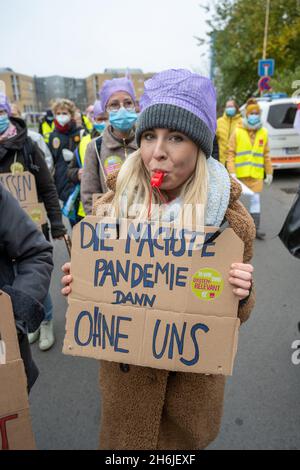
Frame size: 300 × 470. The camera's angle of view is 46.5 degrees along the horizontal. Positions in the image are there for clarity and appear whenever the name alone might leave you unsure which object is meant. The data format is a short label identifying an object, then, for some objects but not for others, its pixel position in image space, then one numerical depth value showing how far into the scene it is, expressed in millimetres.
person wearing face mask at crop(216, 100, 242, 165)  7051
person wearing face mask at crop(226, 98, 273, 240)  5180
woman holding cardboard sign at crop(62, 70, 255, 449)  1272
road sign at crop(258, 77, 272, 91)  11695
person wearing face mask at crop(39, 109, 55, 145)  6000
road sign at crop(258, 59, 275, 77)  11938
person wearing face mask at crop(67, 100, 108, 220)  3423
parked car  8383
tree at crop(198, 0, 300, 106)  16573
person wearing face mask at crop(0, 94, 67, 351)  2615
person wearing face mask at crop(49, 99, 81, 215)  4332
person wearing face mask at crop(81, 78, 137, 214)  2570
